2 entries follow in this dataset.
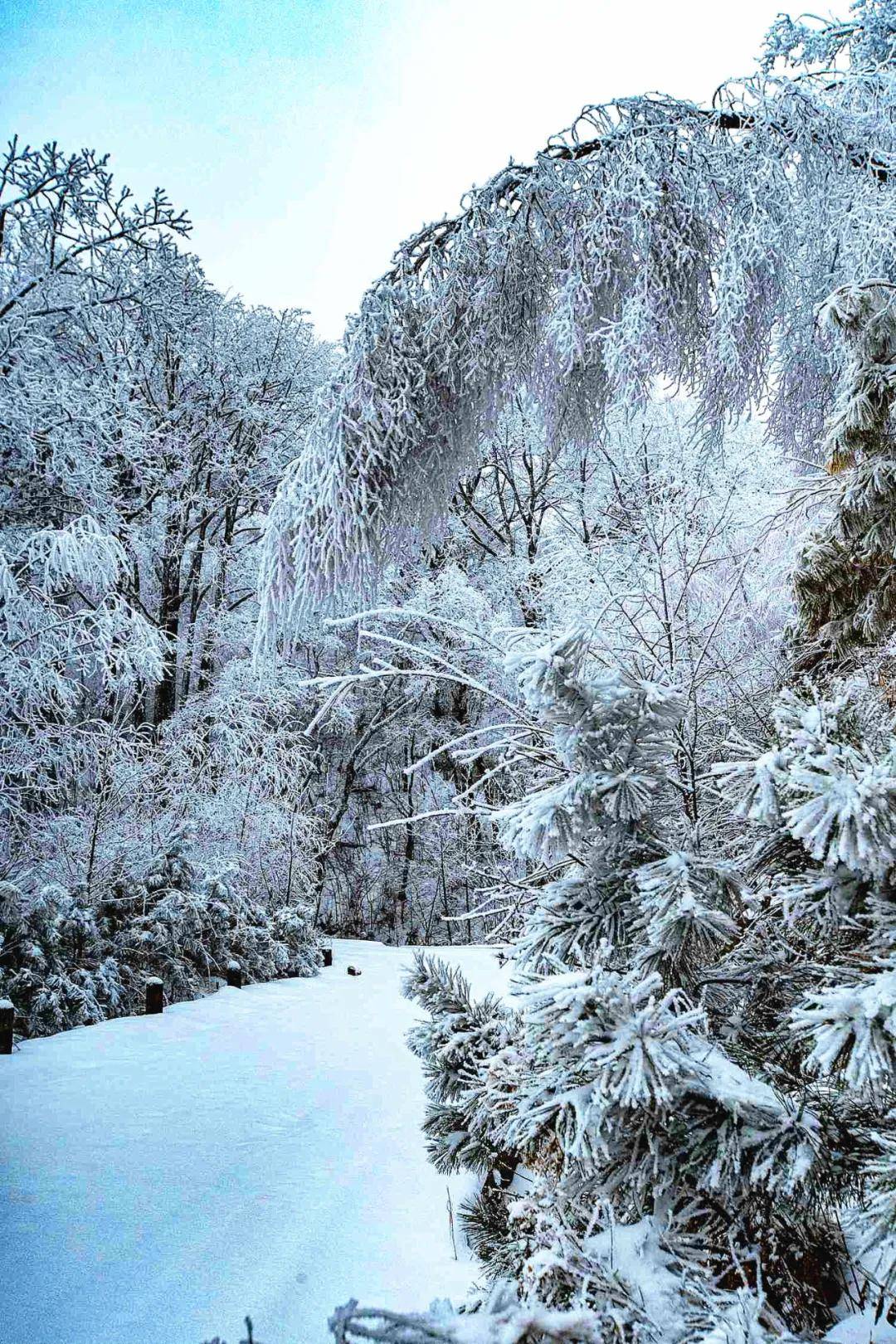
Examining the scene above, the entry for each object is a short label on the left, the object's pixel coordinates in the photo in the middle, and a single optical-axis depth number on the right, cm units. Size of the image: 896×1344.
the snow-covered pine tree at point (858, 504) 236
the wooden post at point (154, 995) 551
